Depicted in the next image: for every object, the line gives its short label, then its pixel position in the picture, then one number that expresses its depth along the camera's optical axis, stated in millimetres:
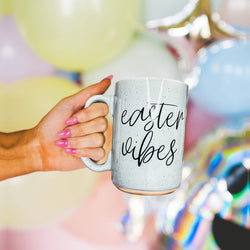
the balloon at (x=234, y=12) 629
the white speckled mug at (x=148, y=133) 459
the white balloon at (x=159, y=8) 623
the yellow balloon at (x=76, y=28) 569
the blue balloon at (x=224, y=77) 615
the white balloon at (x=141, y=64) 619
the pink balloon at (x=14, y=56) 615
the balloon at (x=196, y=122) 655
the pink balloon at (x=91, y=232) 651
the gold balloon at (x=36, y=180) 609
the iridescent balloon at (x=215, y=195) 624
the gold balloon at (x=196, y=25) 628
